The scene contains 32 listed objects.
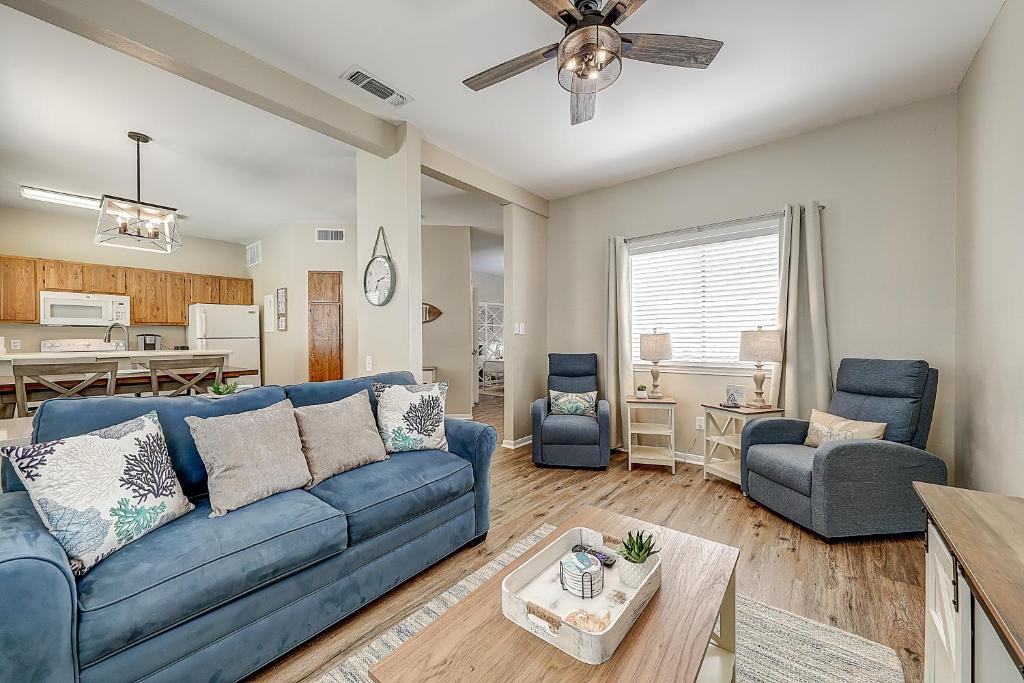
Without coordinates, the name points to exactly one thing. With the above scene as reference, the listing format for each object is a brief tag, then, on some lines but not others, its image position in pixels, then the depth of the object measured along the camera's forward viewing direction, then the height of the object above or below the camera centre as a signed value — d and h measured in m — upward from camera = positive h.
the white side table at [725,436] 3.22 -0.86
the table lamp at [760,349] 3.17 -0.11
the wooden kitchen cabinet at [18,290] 4.75 +0.63
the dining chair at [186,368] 3.47 -0.24
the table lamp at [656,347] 3.79 -0.10
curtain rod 3.39 +0.98
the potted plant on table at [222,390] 2.35 -0.28
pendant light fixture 3.26 +1.00
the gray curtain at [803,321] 3.16 +0.11
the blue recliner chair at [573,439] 3.74 -0.92
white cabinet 0.88 -0.69
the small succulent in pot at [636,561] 1.26 -0.69
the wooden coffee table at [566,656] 0.95 -0.77
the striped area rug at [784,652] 1.48 -1.21
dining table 2.96 -0.36
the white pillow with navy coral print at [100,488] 1.30 -0.49
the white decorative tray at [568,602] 1.00 -0.74
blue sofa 1.10 -0.77
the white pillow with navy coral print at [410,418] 2.44 -0.47
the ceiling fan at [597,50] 1.68 +1.26
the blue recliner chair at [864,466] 2.38 -0.79
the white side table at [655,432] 3.71 -0.88
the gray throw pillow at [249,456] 1.70 -0.50
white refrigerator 5.88 +0.14
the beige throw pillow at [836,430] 2.58 -0.62
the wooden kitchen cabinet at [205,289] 6.21 +0.79
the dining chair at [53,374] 2.70 -0.22
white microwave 4.98 +0.43
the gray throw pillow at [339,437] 2.06 -0.51
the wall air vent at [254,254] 6.56 +1.39
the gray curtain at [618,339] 4.14 -0.03
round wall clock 3.23 +0.49
